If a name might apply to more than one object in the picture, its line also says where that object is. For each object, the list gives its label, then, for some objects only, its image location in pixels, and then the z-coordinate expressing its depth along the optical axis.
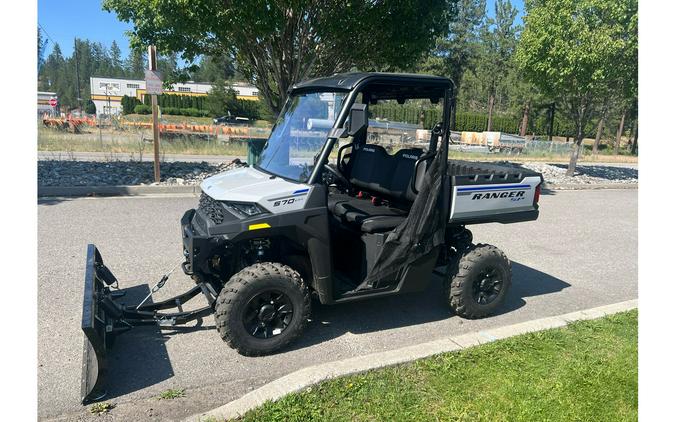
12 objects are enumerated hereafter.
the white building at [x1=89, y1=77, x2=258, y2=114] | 73.88
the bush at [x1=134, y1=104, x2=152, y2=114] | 59.78
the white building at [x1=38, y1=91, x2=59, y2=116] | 58.82
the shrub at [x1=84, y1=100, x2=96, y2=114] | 70.75
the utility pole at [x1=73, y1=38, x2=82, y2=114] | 86.29
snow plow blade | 3.16
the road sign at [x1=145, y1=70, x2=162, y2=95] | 10.54
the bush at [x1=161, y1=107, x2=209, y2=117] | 60.00
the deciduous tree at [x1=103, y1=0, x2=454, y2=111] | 10.27
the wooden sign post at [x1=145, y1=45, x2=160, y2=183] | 10.74
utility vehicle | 3.75
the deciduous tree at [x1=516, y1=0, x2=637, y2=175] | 14.31
